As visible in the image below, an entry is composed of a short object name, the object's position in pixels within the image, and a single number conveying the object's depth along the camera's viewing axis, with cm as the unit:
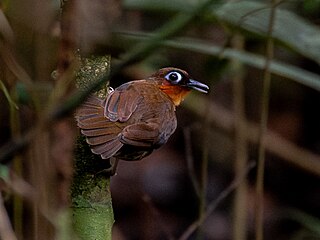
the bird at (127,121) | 356
